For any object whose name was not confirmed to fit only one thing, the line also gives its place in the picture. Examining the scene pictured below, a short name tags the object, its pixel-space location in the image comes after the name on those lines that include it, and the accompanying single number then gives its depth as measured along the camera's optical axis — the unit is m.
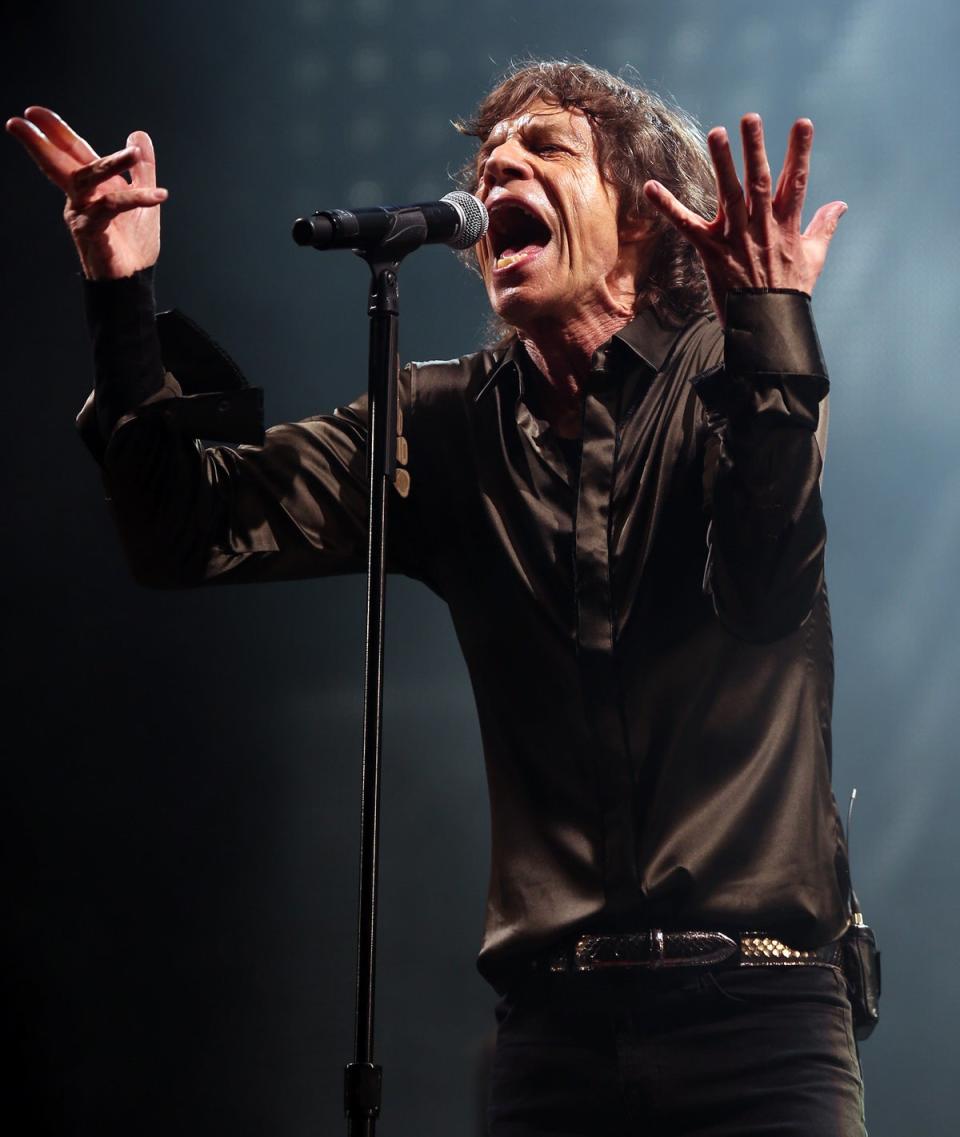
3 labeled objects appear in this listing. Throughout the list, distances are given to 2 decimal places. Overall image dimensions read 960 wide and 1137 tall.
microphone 5.16
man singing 5.24
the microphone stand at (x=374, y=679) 5.03
